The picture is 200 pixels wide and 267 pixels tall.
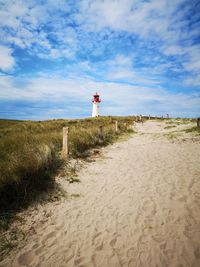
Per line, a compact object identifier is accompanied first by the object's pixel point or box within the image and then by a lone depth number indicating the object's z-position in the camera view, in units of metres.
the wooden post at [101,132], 15.13
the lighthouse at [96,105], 52.92
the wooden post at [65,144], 9.07
